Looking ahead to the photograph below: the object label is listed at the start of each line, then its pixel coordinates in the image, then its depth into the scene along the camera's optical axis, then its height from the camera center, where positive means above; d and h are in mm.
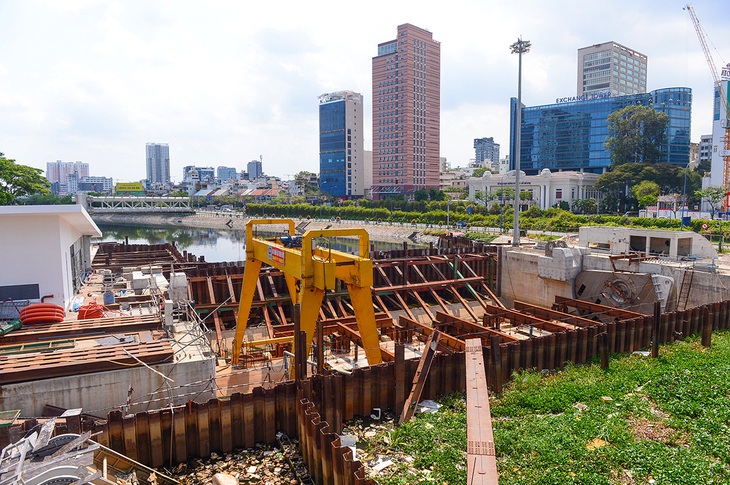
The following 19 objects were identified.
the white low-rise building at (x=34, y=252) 17422 -1674
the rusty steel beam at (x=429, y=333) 18609 -5330
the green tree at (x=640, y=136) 94312 +11401
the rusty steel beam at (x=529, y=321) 22016 -5532
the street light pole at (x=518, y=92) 34031 +7079
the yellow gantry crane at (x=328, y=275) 13586 -2024
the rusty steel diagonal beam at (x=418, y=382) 13312 -5066
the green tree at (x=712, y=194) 58384 +295
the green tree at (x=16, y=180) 64500 +3141
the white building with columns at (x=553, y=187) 89688 +2008
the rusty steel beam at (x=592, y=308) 23641 -5487
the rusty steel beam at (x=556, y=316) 22422 -5474
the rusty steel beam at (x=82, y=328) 14859 -3850
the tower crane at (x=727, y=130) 76450 +10129
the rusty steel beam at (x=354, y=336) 17766 -5197
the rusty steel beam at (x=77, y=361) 12086 -3912
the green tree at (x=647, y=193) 69938 +609
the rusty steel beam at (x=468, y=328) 19797 -5309
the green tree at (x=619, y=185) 84375 +2181
